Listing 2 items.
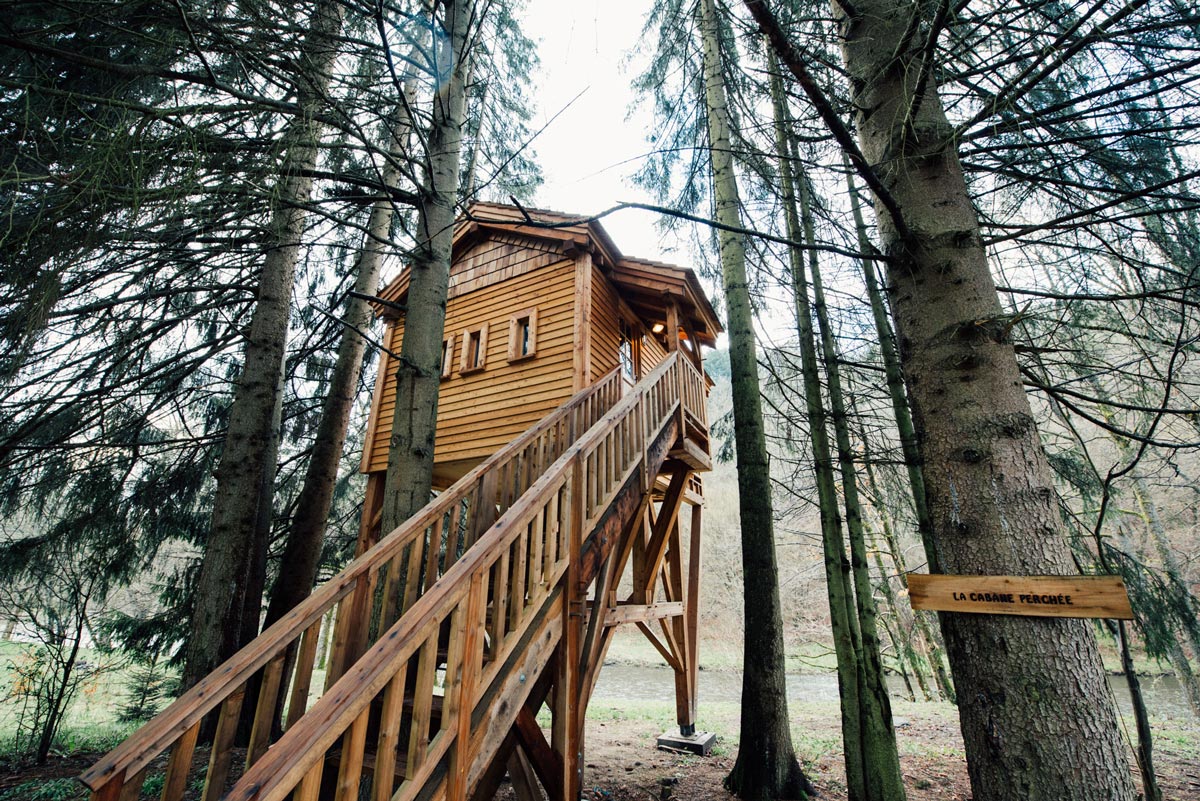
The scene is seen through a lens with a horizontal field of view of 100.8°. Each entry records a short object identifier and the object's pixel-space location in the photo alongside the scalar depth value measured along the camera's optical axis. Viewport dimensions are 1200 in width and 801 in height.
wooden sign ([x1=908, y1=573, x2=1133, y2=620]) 1.59
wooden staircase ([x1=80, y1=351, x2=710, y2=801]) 1.80
